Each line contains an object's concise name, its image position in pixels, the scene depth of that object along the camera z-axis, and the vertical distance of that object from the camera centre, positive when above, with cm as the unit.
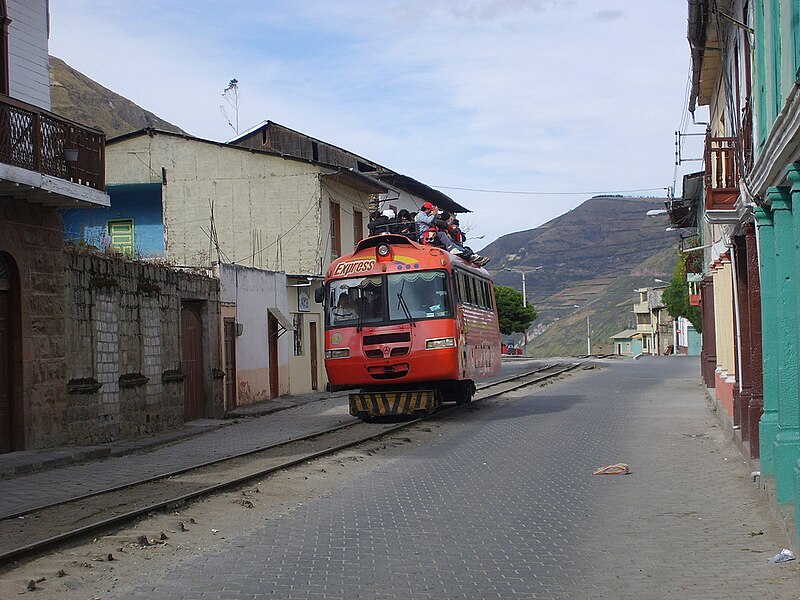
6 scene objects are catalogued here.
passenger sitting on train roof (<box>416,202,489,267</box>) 2094 +222
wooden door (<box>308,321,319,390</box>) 3312 -2
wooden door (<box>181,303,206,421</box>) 2203 -20
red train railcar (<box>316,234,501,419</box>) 1917 +37
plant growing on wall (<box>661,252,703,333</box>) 6322 +231
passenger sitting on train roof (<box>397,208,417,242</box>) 2167 +248
